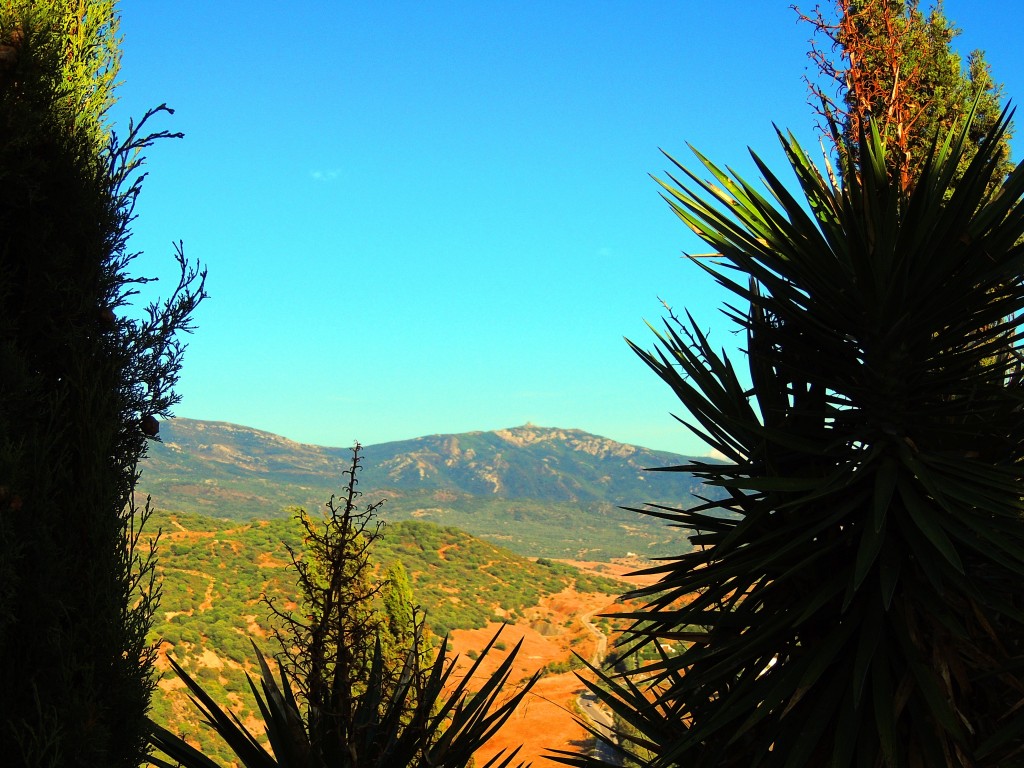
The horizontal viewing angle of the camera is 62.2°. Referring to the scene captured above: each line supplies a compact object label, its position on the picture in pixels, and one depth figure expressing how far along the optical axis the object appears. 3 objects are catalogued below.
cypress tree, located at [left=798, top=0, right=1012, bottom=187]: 5.93
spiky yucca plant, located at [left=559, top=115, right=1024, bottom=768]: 4.02
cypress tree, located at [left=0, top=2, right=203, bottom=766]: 3.68
